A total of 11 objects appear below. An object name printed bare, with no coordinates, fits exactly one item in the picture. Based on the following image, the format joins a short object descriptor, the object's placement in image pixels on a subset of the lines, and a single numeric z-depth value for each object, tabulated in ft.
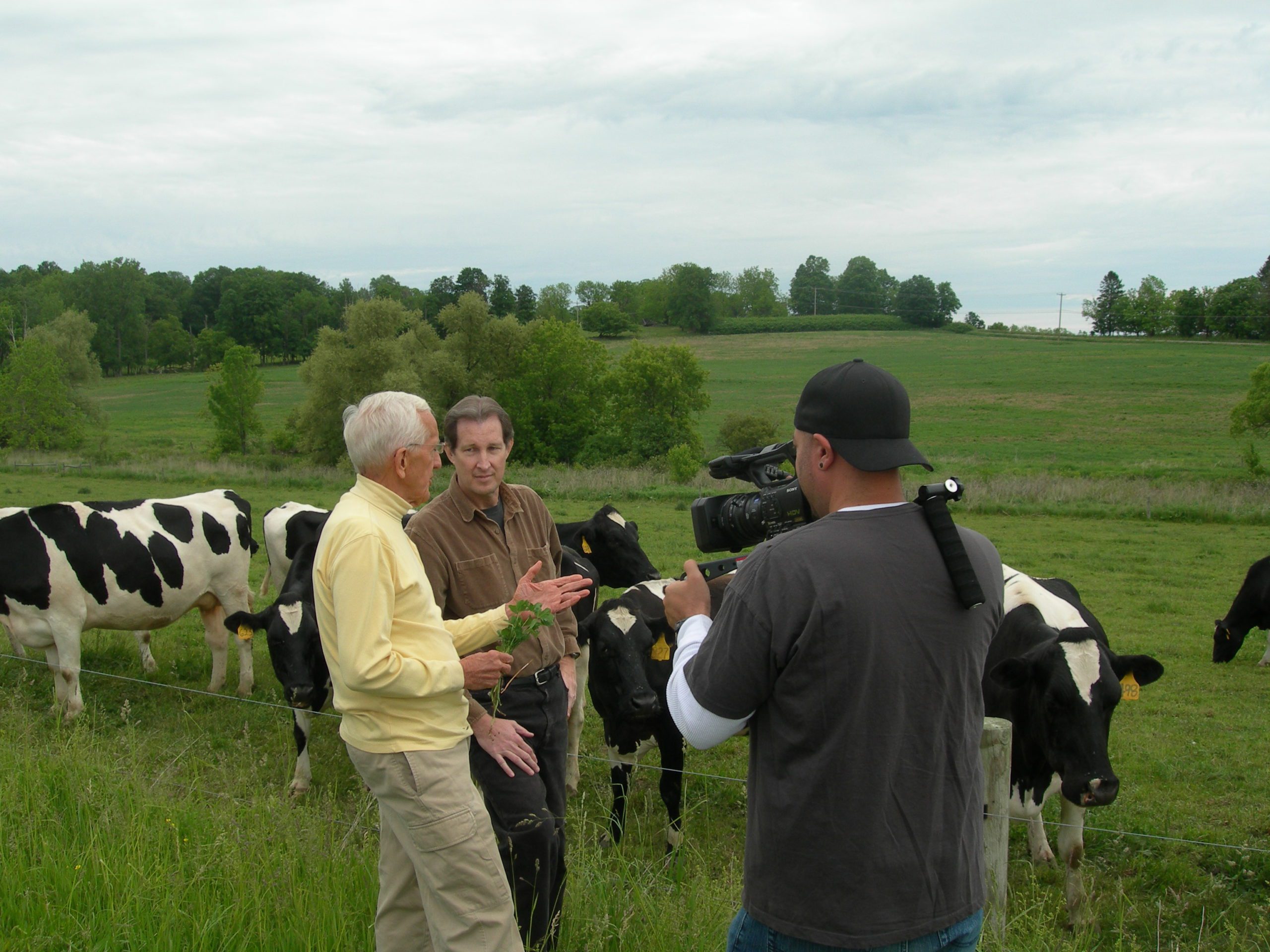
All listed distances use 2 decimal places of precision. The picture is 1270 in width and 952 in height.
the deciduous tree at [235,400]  135.54
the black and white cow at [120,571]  27.63
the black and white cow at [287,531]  33.37
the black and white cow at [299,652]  23.21
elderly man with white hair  9.65
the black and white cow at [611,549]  32.53
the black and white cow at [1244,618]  38.60
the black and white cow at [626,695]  19.75
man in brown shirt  11.81
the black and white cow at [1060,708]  16.53
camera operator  7.00
